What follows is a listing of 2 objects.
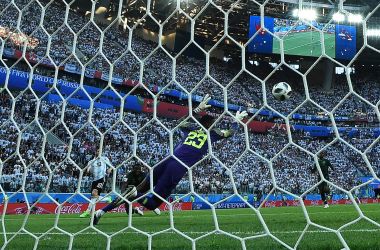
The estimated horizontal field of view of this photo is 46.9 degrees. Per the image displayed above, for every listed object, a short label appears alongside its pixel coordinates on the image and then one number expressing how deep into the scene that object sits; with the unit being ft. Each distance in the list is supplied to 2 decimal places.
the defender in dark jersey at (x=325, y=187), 25.65
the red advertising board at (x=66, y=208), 23.71
